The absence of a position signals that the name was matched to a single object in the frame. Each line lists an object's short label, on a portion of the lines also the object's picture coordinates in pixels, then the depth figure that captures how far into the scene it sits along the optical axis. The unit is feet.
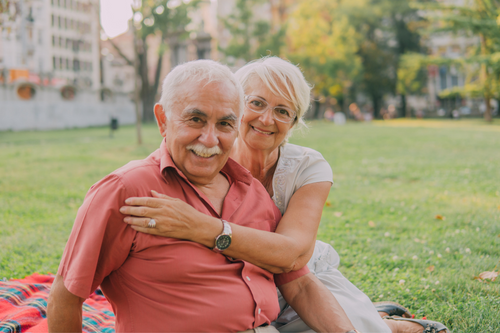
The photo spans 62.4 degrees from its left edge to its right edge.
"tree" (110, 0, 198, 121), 108.47
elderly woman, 6.92
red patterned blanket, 9.36
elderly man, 6.00
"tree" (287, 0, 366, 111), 131.64
